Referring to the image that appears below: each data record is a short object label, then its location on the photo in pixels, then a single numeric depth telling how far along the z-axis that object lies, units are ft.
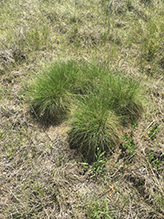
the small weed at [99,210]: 5.08
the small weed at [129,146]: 6.17
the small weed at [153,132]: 6.50
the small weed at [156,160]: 5.80
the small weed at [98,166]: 6.00
